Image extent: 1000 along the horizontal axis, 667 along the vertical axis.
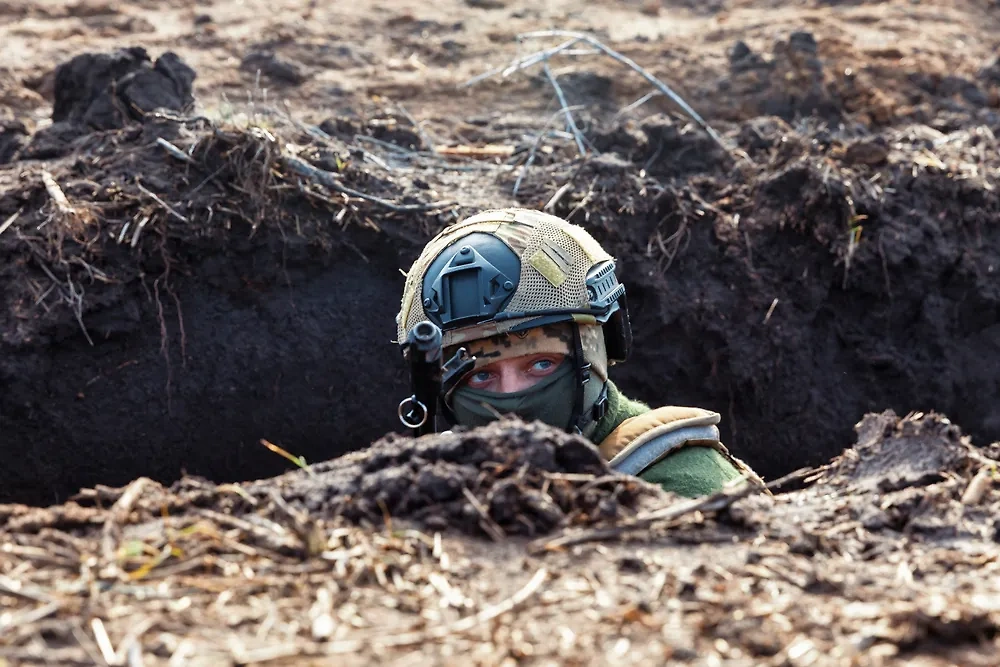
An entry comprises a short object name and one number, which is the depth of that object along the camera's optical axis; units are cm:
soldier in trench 897
